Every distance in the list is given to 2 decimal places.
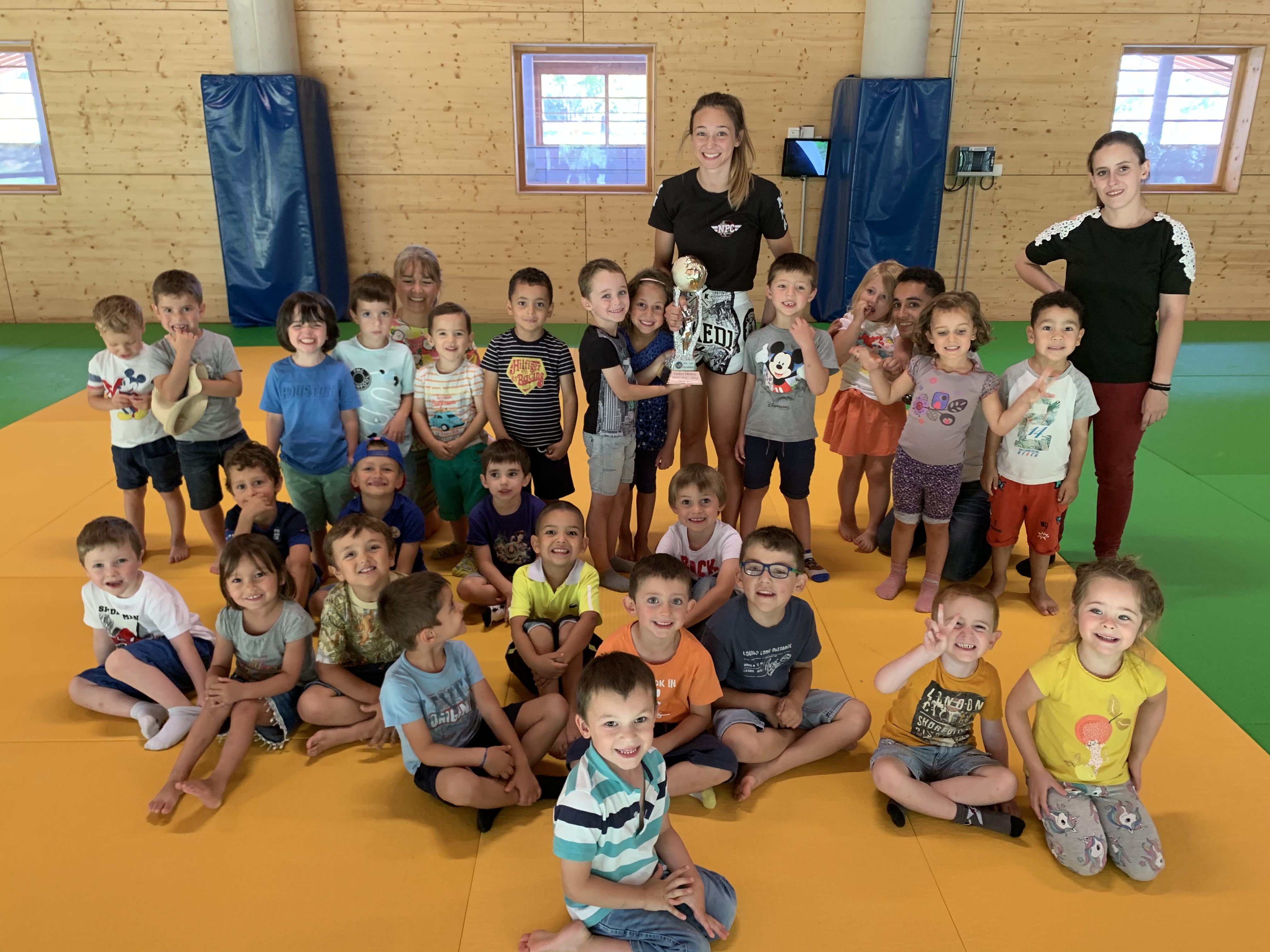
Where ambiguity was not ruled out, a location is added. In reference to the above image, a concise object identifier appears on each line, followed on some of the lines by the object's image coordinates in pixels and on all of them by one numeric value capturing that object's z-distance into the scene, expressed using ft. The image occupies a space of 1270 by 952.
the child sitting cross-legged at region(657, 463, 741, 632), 12.98
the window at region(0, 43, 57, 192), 35.09
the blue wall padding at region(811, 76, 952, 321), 31.81
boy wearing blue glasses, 10.94
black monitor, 33.65
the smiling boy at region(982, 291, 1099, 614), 13.78
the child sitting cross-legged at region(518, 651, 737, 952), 7.88
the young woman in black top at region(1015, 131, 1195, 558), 14.03
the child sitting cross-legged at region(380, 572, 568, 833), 10.21
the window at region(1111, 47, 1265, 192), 34.55
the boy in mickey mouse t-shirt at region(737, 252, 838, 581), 14.64
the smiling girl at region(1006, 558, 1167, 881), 9.52
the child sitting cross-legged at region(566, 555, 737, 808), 10.29
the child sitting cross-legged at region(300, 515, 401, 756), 11.71
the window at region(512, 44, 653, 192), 35.37
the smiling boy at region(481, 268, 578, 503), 15.14
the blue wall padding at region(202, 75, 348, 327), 31.78
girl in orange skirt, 16.15
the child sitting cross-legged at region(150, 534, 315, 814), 11.30
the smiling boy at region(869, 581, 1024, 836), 10.05
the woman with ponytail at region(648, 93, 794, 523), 15.01
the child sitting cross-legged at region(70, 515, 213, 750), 11.74
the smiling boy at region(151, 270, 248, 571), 14.89
